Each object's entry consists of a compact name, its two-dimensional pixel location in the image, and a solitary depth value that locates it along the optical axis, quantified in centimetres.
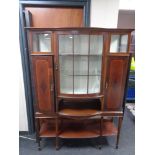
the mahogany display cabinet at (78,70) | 161
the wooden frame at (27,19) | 189
